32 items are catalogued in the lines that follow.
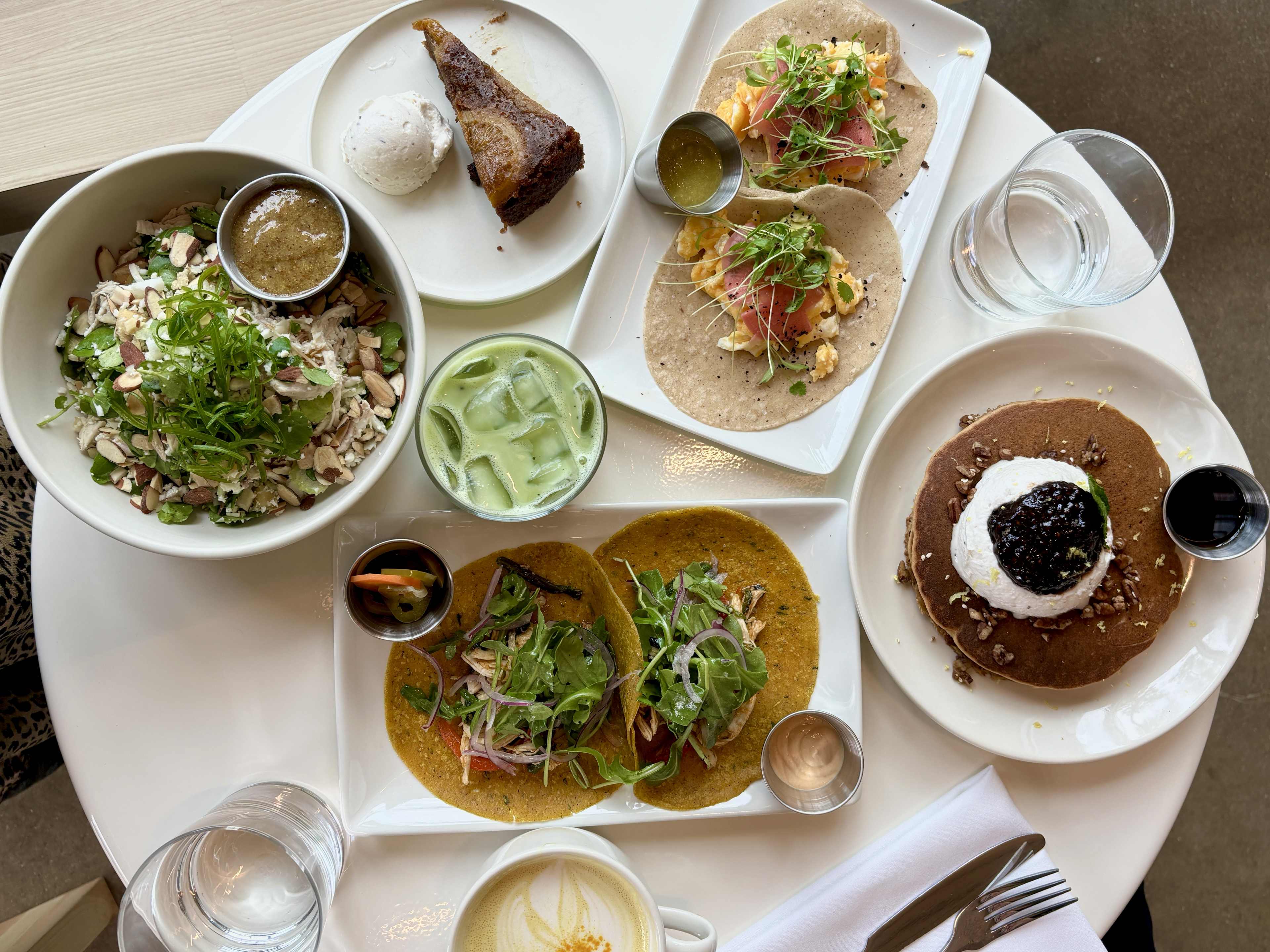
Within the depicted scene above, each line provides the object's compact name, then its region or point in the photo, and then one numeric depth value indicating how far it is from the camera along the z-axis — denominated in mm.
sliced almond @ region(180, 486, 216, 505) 517
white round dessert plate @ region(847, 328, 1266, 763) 601
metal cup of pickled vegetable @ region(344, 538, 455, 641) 552
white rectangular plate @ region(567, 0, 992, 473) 606
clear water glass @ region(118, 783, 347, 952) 521
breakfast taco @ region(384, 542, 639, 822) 569
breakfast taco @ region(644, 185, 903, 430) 614
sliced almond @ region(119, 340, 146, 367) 499
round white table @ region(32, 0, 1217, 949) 576
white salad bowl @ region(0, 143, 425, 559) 492
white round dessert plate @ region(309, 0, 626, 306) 597
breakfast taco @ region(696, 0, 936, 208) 607
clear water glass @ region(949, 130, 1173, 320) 608
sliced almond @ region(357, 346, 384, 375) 541
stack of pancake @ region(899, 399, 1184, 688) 598
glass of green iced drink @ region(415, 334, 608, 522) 569
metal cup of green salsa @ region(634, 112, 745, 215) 594
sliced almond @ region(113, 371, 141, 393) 494
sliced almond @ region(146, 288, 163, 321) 512
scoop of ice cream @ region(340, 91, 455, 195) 574
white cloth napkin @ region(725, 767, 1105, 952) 580
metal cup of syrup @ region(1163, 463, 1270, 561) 578
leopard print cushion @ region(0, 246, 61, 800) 605
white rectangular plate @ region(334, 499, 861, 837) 564
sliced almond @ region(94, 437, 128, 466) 514
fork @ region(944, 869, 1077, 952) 581
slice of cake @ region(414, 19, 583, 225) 579
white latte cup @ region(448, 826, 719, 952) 512
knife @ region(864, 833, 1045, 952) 583
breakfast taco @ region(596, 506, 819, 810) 565
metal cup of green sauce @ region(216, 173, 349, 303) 526
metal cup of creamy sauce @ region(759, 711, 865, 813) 572
